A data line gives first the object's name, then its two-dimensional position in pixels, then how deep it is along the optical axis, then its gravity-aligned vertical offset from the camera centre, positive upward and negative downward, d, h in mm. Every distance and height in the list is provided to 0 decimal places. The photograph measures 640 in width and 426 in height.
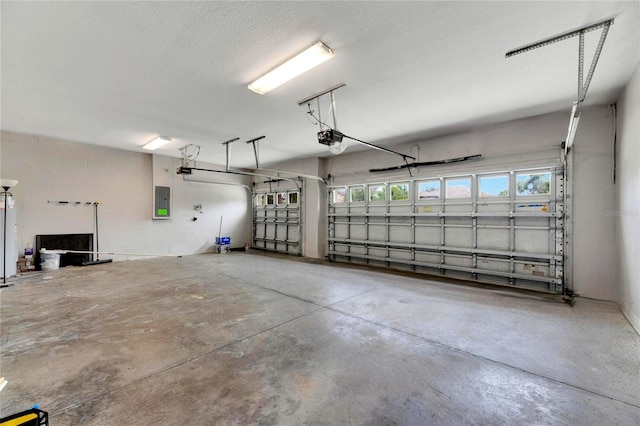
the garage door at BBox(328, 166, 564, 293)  4426 -238
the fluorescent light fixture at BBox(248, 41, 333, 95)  2555 +1561
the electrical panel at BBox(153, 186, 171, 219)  7462 +285
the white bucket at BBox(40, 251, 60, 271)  5625 -1063
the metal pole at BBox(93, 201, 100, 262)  6562 -768
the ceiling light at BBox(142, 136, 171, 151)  5750 +1598
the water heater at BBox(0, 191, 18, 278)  4723 -348
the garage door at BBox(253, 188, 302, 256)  8539 -251
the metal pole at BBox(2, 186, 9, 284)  4711 -627
